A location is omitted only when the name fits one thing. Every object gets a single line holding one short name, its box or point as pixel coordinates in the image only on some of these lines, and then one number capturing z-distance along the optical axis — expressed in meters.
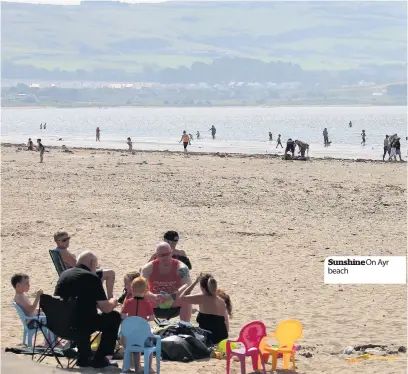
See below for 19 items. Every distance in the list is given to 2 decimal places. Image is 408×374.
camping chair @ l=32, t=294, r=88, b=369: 16.30
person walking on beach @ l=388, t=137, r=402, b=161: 82.54
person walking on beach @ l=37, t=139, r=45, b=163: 71.52
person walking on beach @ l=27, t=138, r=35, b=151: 92.12
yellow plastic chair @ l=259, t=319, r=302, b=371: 16.92
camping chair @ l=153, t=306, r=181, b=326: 19.45
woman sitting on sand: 18.50
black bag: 17.39
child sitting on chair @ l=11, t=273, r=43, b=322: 18.14
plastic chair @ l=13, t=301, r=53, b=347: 18.11
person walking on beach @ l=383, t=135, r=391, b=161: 86.14
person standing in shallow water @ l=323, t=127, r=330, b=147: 131.62
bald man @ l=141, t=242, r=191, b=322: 19.64
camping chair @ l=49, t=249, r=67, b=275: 21.31
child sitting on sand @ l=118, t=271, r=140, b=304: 18.86
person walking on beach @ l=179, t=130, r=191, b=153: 95.95
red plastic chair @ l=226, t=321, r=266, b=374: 16.22
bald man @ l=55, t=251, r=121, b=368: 16.30
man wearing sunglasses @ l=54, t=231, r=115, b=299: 21.20
